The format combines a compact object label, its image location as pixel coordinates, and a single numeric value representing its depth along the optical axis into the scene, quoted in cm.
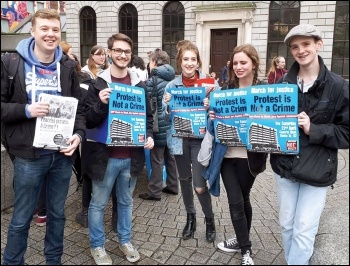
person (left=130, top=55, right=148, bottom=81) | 640
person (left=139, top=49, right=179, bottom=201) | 468
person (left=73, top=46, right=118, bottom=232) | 366
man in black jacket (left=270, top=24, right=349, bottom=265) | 241
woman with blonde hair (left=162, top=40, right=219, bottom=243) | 352
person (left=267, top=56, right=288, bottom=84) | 941
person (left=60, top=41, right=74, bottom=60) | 488
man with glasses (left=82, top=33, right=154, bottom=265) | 298
